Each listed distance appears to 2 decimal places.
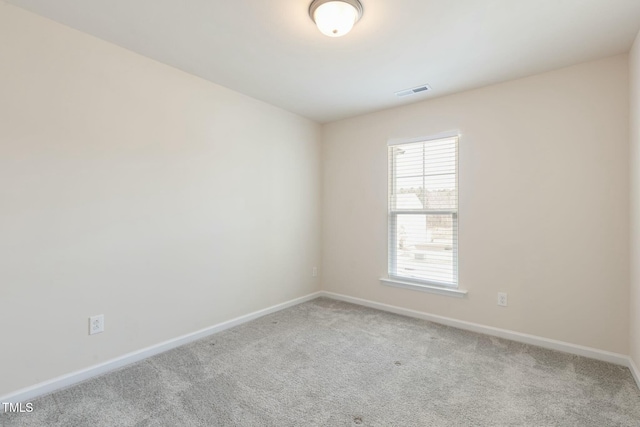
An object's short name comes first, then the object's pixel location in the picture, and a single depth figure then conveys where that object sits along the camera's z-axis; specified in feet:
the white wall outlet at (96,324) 7.16
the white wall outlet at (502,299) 9.42
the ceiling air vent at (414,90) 9.84
